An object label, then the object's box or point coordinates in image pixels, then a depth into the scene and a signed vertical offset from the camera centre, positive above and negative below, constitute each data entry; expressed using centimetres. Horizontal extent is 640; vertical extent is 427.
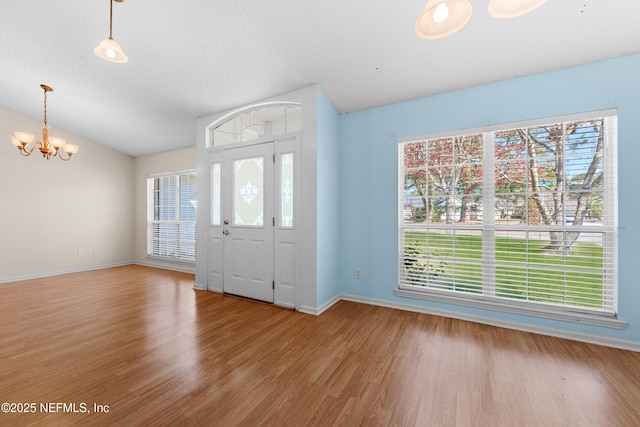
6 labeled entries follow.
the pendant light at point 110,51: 188 +121
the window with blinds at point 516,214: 246 -2
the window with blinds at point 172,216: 546 -9
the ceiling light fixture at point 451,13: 113 +93
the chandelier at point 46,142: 348 +99
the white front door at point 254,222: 341 -15
